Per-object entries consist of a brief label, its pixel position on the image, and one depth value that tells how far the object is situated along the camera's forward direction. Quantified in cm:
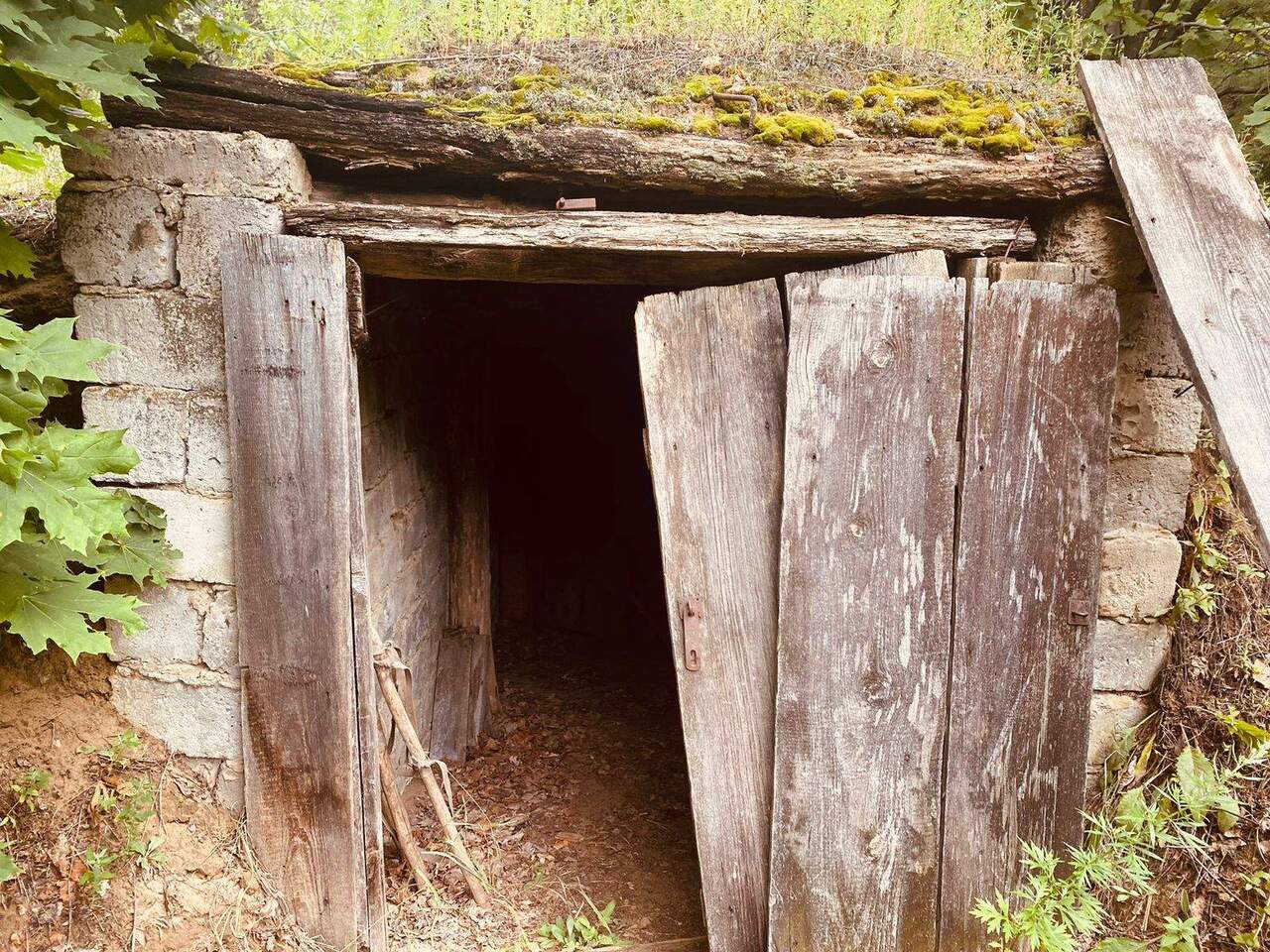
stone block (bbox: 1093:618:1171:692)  218
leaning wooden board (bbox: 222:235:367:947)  202
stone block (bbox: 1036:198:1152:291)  202
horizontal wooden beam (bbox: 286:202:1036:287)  198
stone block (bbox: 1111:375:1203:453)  207
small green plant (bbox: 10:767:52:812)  204
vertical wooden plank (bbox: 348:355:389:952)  216
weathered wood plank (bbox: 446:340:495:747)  415
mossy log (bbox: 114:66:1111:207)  196
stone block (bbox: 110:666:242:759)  218
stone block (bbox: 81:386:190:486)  207
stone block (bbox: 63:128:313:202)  196
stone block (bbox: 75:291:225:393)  204
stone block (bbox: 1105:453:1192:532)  211
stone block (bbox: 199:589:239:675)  215
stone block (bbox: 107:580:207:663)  214
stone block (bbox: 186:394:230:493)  208
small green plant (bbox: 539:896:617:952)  255
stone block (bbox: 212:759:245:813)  221
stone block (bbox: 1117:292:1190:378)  206
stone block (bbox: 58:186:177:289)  199
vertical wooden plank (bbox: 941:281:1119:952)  198
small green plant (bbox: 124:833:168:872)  207
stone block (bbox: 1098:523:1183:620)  214
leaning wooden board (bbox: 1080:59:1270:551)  157
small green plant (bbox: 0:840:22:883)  177
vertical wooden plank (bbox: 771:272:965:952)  200
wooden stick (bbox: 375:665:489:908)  248
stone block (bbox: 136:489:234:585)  211
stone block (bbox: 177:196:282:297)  199
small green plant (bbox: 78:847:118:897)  201
